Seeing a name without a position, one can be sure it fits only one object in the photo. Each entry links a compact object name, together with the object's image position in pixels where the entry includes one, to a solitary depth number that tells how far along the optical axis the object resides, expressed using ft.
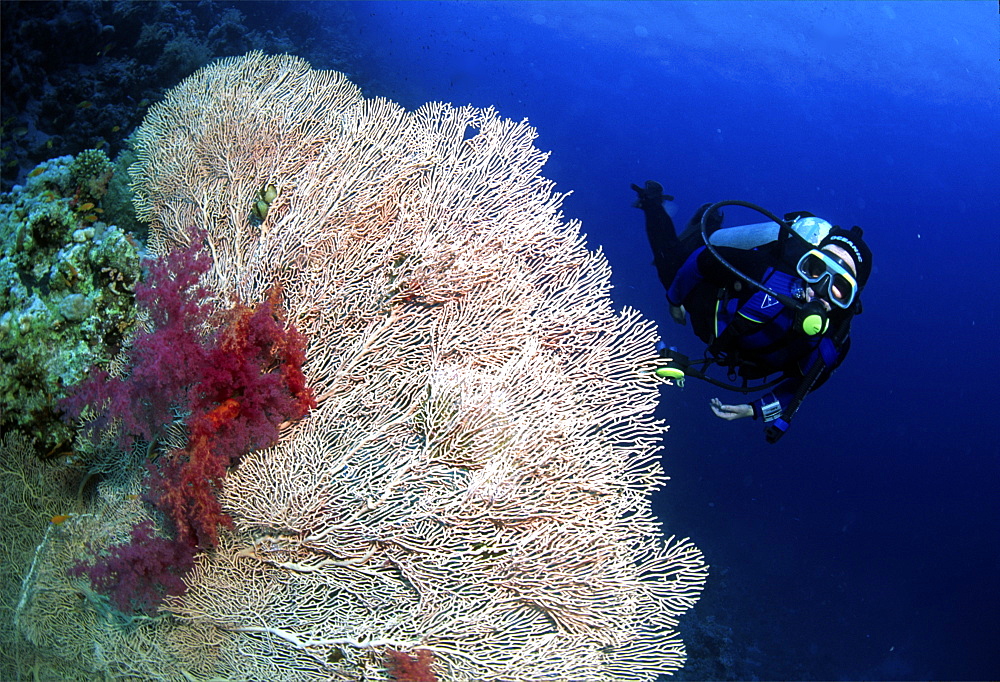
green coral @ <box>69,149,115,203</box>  13.92
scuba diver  10.94
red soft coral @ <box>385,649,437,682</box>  7.72
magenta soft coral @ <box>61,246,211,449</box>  7.38
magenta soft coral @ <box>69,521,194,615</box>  7.95
